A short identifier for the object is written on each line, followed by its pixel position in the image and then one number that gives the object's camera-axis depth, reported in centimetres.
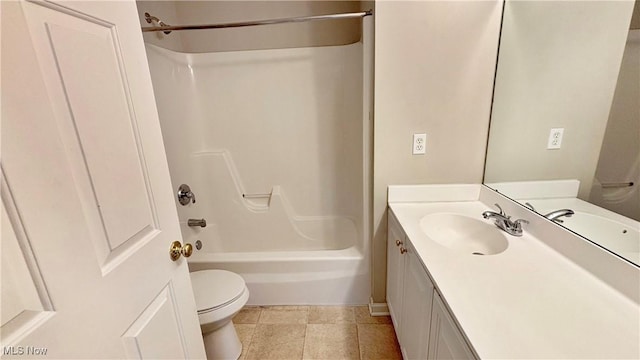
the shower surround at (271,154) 178
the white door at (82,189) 40
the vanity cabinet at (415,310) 76
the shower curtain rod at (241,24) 141
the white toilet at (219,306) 125
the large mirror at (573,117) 79
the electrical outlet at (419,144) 143
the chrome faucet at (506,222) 108
